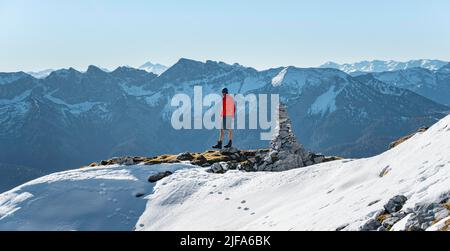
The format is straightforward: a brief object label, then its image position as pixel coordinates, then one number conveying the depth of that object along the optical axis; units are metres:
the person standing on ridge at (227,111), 47.28
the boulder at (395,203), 21.30
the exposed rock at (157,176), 49.86
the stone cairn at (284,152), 61.69
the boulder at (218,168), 53.06
